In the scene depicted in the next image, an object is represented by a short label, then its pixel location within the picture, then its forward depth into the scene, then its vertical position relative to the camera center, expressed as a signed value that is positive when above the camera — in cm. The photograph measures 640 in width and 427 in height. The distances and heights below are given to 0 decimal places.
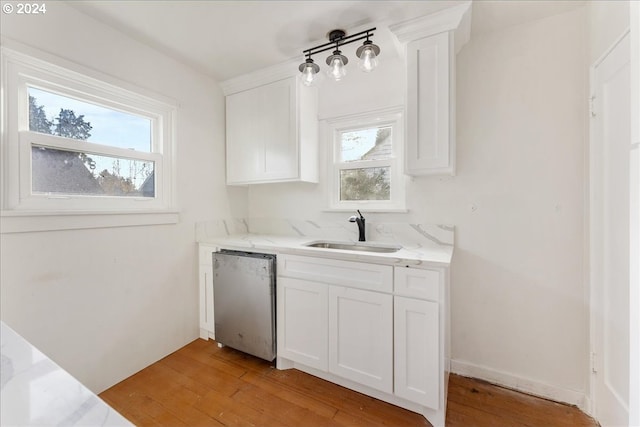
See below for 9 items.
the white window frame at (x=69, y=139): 142 +46
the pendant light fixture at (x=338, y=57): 166 +100
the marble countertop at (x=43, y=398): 43 -34
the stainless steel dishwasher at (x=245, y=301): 197 -72
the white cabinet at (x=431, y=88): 167 +80
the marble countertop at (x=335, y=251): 153 -28
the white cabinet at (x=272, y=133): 226 +71
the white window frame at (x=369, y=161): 216 +43
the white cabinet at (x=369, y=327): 146 -74
